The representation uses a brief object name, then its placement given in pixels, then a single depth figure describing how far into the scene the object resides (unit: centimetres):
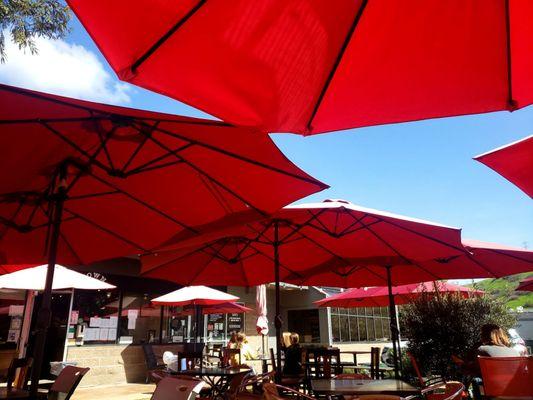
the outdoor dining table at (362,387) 359
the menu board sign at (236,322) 1619
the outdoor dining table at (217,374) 539
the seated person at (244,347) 909
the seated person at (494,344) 512
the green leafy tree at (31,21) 969
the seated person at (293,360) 733
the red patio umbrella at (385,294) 904
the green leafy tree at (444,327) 819
